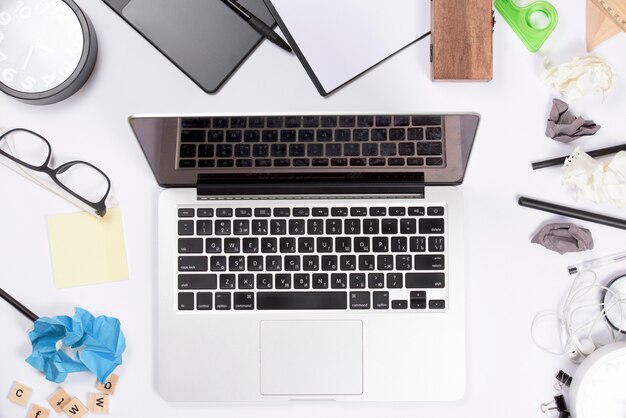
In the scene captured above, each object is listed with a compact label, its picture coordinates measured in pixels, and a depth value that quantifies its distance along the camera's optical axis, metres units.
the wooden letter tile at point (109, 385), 0.81
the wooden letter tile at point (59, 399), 0.82
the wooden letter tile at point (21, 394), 0.82
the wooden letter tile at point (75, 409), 0.82
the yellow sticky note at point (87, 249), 0.82
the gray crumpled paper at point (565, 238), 0.78
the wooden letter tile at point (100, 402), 0.81
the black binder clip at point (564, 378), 0.79
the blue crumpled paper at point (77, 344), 0.78
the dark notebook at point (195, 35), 0.79
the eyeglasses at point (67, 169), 0.82
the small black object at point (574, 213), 0.79
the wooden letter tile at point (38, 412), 0.82
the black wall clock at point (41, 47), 0.78
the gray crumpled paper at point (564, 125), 0.78
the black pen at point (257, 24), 0.78
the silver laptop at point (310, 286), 0.78
